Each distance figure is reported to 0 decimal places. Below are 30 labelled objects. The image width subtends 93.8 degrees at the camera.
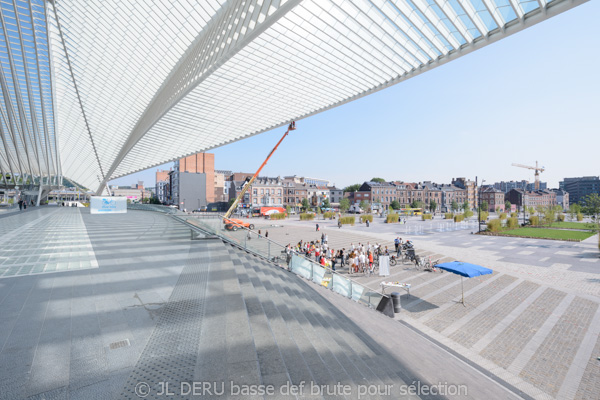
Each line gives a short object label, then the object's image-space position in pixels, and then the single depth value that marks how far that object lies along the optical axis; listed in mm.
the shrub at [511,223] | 34188
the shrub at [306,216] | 52094
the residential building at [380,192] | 83250
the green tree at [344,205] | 72194
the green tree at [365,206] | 74012
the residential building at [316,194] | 83062
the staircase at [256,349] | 3291
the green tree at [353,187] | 117388
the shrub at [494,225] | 31766
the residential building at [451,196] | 97006
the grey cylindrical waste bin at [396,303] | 9281
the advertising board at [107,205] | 27719
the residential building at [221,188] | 86062
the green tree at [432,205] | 86812
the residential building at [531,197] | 108625
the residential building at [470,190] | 103562
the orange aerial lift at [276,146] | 30953
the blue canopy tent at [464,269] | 10376
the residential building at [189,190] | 73750
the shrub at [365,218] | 42844
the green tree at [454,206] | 91812
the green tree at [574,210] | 52688
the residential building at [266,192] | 71750
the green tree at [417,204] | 85000
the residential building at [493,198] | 102812
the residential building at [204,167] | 79375
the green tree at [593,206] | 26850
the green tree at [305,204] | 77644
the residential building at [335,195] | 92000
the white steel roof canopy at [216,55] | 12125
